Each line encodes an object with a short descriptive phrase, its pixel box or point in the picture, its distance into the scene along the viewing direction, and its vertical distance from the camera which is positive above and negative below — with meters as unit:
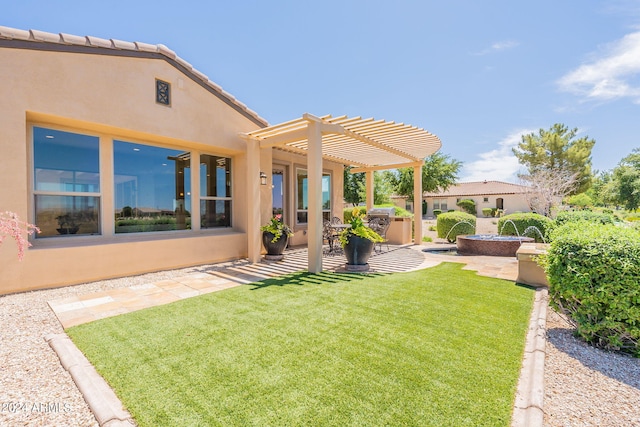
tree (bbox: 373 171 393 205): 28.31 +2.28
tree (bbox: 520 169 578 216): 22.45 +1.54
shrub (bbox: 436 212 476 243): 12.61 -0.77
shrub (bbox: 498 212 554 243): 11.56 -0.75
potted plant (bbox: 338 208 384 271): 6.78 -0.86
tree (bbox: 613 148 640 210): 31.81 +2.73
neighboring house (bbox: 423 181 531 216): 36.72 +1.45
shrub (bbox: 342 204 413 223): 18.88 -0.28
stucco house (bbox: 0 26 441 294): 5.21 +1.29
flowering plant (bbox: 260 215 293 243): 8.18 -0.59
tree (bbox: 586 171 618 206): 35.66 +2.01
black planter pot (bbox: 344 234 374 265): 6.79 -0.99
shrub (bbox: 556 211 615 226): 9.79 -0.37
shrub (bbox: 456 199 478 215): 36.00 +0.34
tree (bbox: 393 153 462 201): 26.88 +3.28
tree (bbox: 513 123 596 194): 28.72 +5.81
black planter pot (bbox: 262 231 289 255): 8.24 -1.03
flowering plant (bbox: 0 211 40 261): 2.73 -0.17
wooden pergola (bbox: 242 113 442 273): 6.63 +2.08
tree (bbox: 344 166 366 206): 28.09 +1.94
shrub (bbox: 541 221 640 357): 3.09 -0.90
